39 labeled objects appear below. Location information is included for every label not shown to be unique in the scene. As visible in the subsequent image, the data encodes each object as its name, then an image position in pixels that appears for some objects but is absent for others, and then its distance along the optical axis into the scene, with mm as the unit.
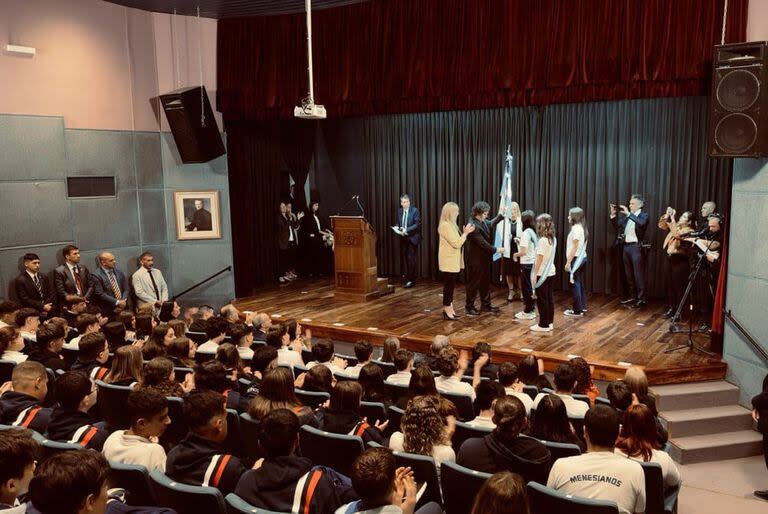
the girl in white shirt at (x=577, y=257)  8312
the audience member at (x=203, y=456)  3004
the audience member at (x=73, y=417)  3510
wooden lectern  9828
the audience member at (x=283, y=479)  2707
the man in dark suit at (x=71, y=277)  8438
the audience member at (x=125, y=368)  4511
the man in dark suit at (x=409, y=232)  10866
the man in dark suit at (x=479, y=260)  8430
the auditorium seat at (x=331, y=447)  3490
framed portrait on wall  10250
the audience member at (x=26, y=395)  3877
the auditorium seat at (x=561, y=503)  2791
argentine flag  9930
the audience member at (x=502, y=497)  2074
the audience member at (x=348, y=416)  3701
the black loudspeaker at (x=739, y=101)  6062
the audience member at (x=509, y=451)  3191
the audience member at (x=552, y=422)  3645
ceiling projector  7379
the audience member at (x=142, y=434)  3199
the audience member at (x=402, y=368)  4891
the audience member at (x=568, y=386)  4285
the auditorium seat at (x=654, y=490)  3332
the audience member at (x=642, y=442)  3473
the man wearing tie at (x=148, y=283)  9273
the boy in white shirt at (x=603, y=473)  2996
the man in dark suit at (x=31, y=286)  8125
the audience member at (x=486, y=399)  3867
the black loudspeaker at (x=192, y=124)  9508
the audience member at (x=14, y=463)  2508
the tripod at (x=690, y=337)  6902
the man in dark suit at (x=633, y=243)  8916
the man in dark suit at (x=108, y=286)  8711
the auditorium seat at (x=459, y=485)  2996
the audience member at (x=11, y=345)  5121
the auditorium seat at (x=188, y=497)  2719
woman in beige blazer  8555
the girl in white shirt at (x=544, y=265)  7500
